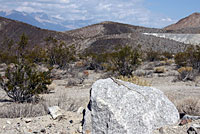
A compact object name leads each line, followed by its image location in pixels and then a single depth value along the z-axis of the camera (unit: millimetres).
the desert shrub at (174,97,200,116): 5415
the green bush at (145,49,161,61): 31919
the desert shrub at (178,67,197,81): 14906
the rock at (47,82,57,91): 13118
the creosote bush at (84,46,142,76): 16281
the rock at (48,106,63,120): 5378
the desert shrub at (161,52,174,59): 34781
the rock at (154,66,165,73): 18997
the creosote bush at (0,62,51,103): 9477
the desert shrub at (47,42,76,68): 23859
